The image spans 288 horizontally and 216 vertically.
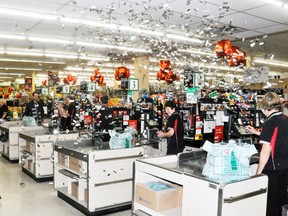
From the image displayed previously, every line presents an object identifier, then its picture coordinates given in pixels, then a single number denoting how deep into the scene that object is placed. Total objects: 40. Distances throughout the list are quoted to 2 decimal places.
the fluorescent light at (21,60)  14.42
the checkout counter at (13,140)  7.49
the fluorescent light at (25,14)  6.17
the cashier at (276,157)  3.12
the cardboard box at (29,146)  6.21
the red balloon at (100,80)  14.13
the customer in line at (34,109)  8.91
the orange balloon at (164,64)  10.51
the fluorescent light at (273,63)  14.37
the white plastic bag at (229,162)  2.57
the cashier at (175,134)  4.73
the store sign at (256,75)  7.73
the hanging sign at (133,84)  9.55
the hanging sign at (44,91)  17.18
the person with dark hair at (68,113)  7.48
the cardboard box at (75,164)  4.36
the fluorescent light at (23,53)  11.55
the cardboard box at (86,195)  4.32
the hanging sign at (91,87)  11.76
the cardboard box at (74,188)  4.58
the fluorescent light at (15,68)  18.92
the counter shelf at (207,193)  2.38
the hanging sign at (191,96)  5.64
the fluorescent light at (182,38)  8.31
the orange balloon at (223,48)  7.39
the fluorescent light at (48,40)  9.04
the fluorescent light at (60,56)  12.05
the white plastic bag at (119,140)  4.43
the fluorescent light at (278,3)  5.78
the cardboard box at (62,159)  4.82
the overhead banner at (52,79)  16.31
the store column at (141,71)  12.58
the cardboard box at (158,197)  3.02
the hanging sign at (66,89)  14.18
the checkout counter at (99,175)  4.08
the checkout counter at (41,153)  5.91
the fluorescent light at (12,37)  8.74
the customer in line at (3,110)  9.41
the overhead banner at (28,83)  20.86
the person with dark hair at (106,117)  5.89
